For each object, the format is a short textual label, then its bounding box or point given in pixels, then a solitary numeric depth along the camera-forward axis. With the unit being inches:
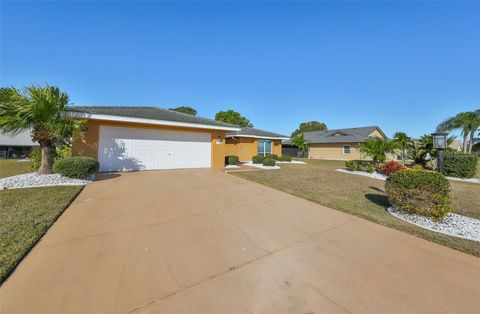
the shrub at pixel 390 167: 411.6
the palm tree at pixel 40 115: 250.1
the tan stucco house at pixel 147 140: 353.1
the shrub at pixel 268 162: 580.1
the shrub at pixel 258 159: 627.5
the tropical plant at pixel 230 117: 1530.5
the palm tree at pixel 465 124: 834.8
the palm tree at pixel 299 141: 1029.2
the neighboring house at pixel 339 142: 1034.1
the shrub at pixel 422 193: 172.1
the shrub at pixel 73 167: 267.1
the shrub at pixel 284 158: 816.3
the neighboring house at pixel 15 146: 950.4
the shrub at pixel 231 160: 581.6
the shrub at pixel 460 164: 433.4
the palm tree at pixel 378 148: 486.3
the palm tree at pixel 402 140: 535.9
